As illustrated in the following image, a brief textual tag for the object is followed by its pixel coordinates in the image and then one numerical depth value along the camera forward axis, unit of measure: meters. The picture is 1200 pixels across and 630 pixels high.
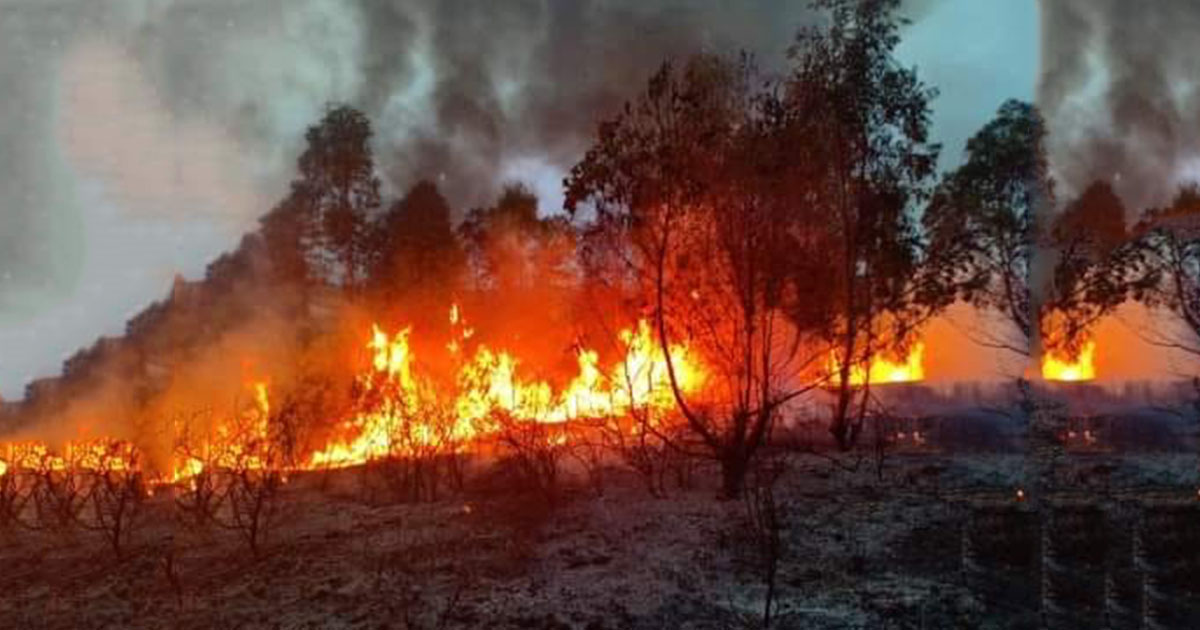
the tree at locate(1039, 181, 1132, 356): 24.33
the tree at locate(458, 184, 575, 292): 37.03
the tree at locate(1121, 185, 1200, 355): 19.92
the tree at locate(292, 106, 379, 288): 38.06
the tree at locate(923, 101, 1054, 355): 26.45
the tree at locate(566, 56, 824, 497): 14.04
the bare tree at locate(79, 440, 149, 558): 13.71
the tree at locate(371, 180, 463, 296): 36.38
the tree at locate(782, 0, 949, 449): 17.38
